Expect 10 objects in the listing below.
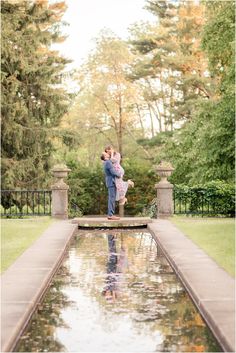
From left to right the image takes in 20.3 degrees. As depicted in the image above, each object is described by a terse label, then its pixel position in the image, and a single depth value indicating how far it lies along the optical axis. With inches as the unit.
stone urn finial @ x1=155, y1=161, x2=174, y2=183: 954.7
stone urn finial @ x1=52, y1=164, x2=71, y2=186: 953.5
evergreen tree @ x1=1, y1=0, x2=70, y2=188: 1346.0
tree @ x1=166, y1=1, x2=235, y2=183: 968.3
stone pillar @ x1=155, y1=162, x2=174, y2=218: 932.0
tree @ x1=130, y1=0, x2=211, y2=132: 1796.3
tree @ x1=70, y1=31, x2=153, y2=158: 2030.0
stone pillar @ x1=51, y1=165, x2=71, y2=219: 934.4
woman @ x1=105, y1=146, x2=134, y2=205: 829.4
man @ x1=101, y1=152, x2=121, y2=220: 824.3
